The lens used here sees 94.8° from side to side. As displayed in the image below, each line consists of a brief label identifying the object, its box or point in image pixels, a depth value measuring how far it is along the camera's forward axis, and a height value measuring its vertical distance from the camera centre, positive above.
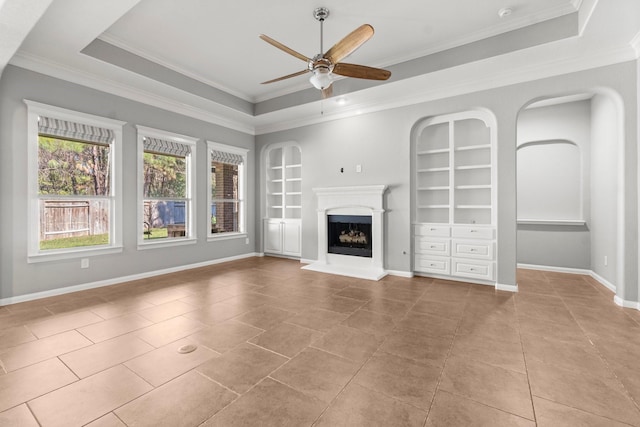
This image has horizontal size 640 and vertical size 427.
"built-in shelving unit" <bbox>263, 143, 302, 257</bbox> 6.48 +0.29
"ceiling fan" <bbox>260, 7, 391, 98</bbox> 2.64 +1.54
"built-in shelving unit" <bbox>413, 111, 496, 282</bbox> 4.41 +0.25
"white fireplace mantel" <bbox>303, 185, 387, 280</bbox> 5.09 -0.18
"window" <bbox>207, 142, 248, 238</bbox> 6.00 +0.49
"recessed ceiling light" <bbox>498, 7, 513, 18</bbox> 3.20 +2.20
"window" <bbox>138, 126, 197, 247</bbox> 4.83 +0.44
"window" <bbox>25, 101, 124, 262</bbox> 3.71 +0.41
